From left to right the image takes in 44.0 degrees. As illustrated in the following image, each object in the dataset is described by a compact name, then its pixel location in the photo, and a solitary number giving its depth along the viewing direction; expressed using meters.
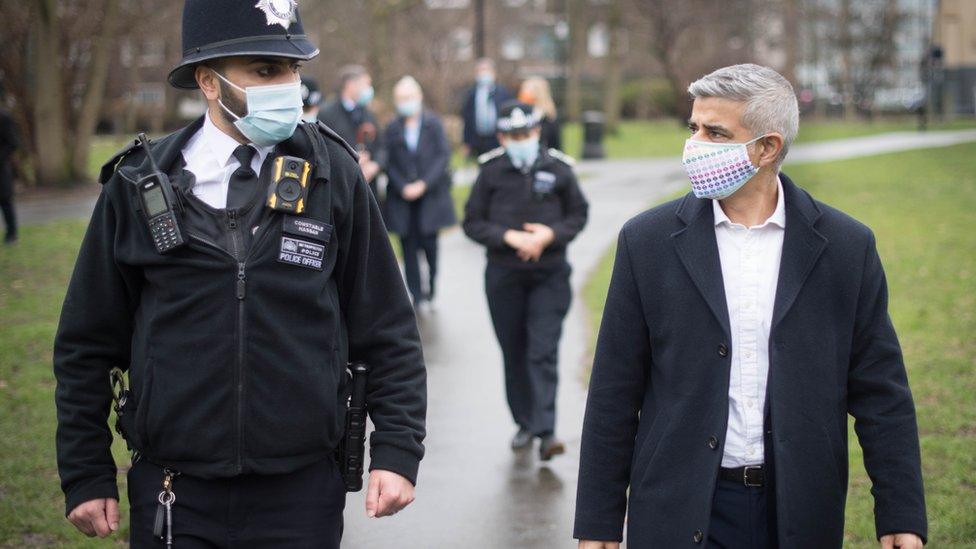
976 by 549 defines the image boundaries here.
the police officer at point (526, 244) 7.19
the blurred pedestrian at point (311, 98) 10.77
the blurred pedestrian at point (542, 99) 13.32
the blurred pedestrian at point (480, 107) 19.88
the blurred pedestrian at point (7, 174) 15.45
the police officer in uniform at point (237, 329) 2.97
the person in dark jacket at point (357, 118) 12.32
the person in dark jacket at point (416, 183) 11.56
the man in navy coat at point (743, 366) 3.15
